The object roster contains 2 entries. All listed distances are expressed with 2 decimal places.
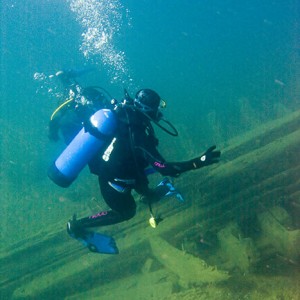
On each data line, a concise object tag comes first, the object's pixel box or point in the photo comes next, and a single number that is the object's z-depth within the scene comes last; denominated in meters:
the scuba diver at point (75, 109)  5.07
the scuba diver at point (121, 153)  3.74
